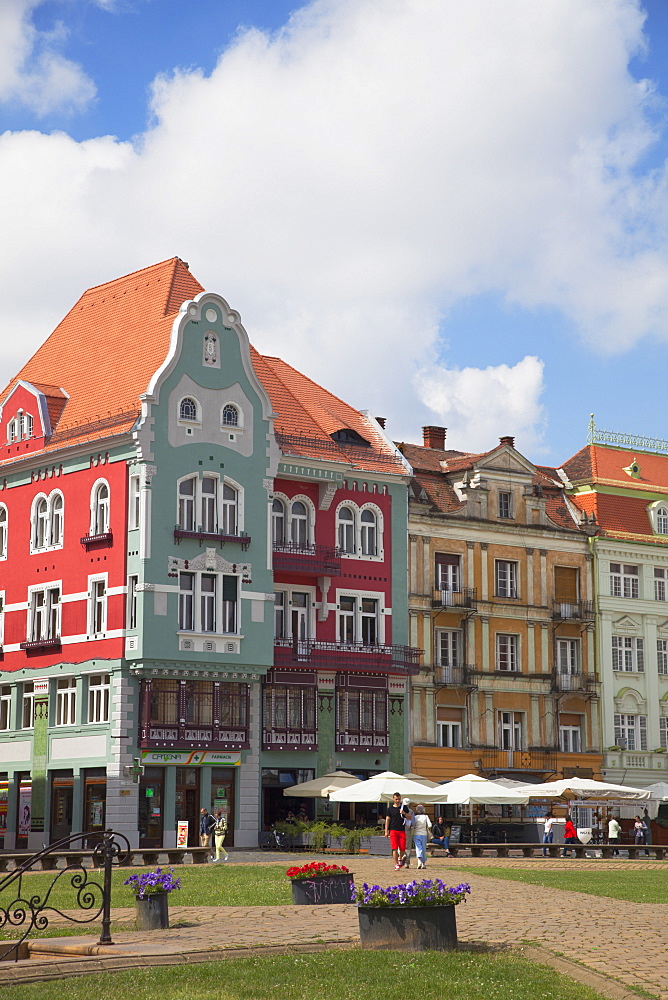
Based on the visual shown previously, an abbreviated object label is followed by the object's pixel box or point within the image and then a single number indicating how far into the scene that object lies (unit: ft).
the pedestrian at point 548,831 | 198.70
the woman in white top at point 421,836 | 141.38
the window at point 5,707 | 214.90
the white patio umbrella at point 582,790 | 192.01
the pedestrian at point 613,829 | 208.33
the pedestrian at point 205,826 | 188.03
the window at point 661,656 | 253.03
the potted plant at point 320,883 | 93.04
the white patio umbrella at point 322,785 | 193.67
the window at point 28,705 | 211.61
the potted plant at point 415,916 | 71.05
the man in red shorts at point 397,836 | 137.90
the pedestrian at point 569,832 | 192.13
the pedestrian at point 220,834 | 163.53
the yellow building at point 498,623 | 229.86
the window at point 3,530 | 222.07
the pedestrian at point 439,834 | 174.40
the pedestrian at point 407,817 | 142.04
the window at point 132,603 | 195.83
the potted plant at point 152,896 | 83.30
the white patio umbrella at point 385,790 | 175.42
